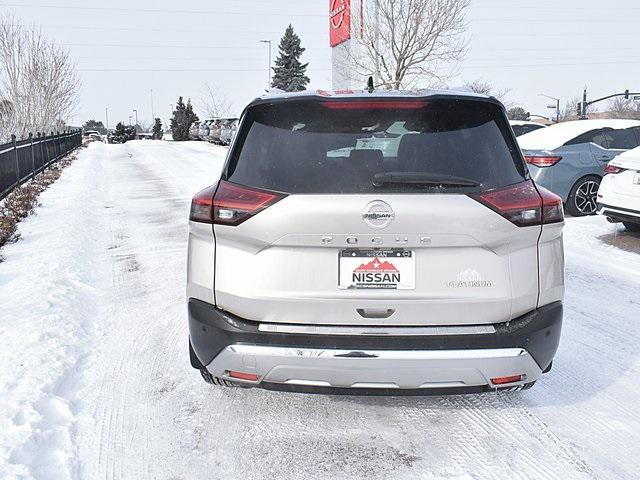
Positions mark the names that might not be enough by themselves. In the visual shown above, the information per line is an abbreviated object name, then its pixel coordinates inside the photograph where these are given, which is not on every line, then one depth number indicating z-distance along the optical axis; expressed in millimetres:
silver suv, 2689
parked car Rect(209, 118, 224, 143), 37844
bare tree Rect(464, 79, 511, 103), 62284
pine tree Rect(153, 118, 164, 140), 76625
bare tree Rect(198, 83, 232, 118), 81006
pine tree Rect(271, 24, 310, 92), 71875
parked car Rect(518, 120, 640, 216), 9898
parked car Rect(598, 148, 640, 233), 7834
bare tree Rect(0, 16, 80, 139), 26922
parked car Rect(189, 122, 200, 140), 48631
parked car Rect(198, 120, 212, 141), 43281
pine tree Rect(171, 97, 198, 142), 70250
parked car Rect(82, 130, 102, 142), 67756
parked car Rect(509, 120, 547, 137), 17125
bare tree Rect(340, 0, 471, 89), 24266
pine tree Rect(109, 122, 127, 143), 62000
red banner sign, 29269
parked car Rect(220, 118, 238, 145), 35375
